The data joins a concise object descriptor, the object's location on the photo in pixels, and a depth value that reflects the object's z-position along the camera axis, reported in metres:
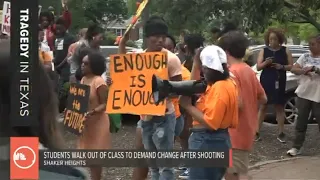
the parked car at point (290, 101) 8.39
